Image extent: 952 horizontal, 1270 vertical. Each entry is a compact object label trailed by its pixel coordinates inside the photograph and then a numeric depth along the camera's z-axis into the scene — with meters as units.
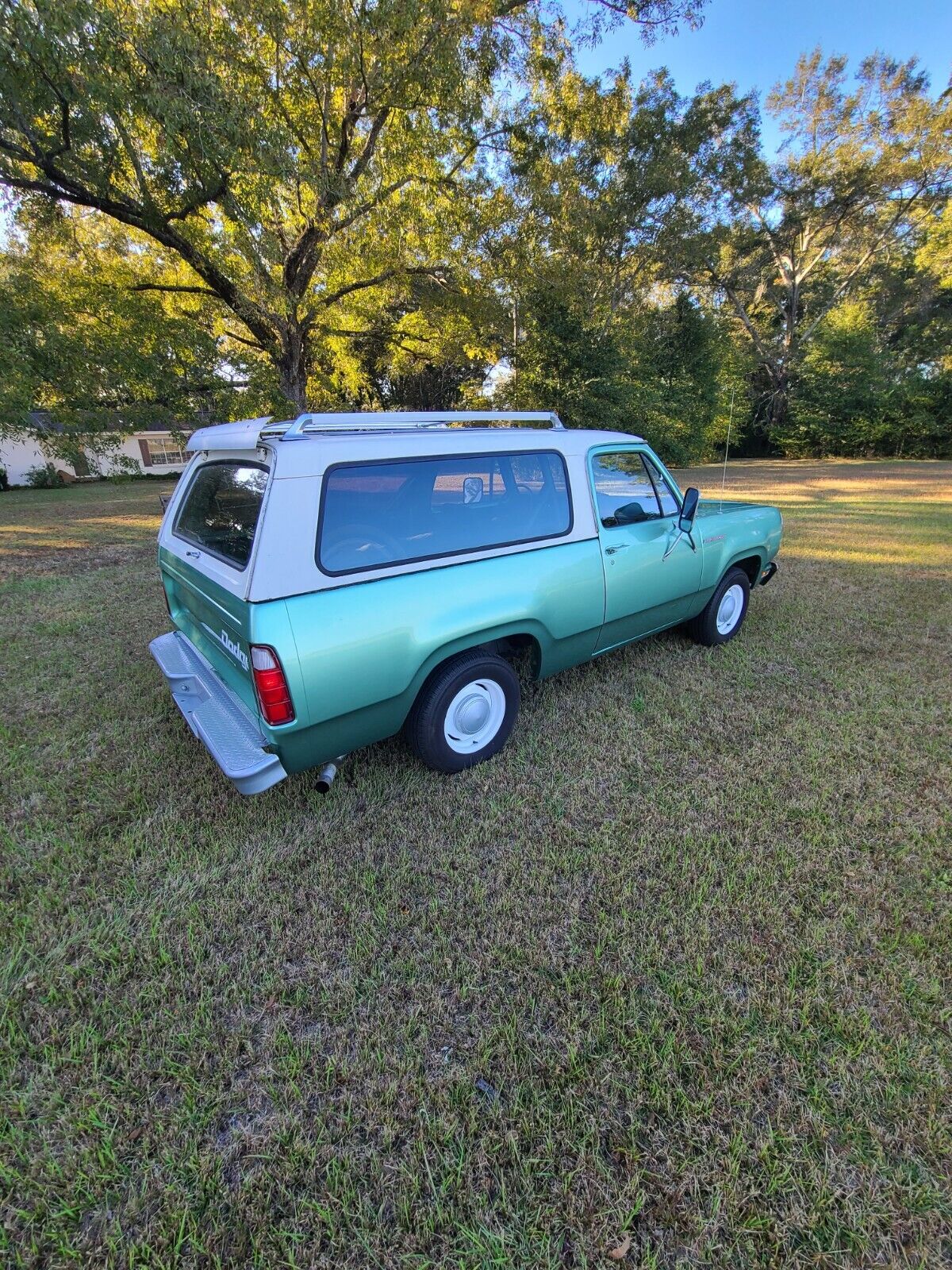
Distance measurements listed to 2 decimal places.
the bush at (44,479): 24.06
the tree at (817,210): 22.52
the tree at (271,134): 6.59
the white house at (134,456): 27.00
